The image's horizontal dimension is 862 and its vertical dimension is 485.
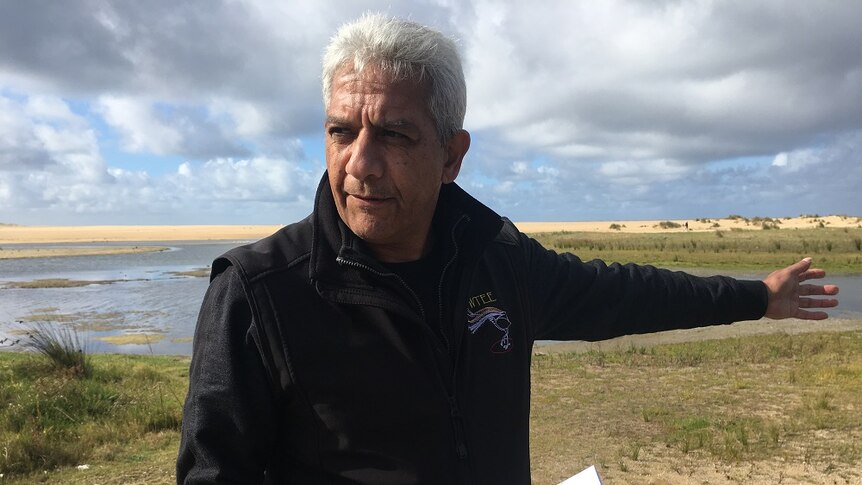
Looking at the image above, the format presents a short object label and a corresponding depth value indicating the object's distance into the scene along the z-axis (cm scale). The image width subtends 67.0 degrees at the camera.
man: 165
